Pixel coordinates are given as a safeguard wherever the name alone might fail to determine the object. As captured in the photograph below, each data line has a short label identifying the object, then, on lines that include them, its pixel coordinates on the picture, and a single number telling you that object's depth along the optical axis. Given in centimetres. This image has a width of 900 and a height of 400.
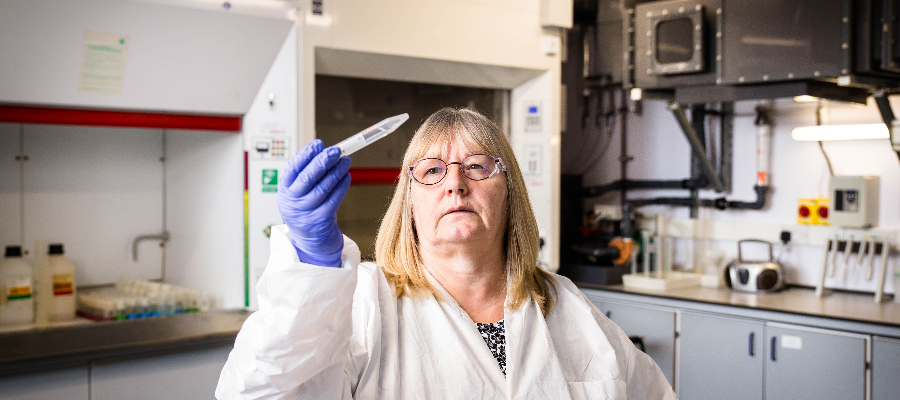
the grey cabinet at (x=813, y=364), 276
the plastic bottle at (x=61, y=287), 268
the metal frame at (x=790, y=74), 271
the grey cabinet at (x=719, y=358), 303
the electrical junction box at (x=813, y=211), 349
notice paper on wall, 237
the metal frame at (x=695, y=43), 311
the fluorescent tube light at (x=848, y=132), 327
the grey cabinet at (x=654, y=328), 333
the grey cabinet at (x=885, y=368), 266
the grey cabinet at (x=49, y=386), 218
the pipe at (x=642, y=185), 396
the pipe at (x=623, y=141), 435
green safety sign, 282
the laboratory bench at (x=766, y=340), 274
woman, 99
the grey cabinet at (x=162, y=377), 235
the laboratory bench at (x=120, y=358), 221
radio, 345
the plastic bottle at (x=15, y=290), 254
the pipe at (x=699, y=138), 388
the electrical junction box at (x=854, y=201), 329
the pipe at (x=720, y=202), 373
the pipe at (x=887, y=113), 301
